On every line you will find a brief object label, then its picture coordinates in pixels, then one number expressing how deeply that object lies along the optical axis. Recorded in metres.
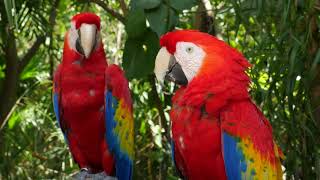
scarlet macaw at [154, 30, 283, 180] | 1.38
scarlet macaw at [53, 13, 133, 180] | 1.68
